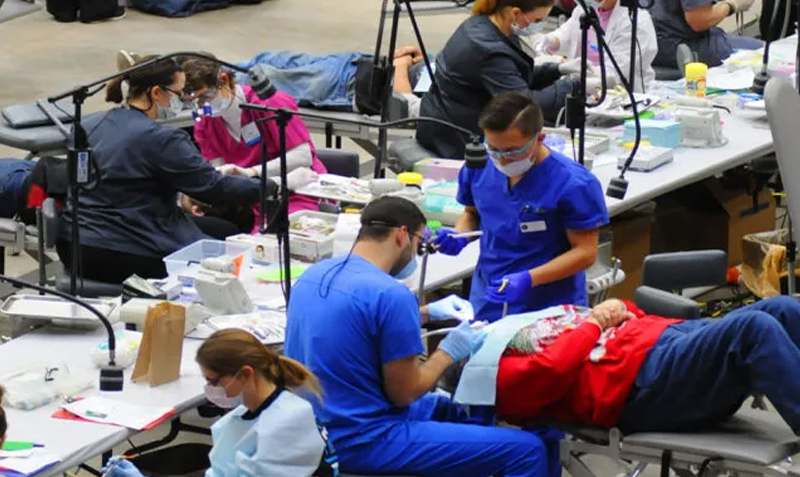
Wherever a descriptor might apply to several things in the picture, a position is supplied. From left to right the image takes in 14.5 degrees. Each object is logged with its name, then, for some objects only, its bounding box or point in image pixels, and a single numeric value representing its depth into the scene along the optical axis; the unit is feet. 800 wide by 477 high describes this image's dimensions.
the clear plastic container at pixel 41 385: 27.95
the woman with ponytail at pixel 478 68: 41.78
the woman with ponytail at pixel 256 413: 25.27
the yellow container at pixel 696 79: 47.49
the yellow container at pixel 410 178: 39.75
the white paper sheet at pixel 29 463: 25.48
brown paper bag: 28.95
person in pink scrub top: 39.40
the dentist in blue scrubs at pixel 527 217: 31.18
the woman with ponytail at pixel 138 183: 36.62
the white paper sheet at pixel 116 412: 27.40
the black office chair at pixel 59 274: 35.34
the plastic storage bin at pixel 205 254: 34.99
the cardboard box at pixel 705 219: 46.06
